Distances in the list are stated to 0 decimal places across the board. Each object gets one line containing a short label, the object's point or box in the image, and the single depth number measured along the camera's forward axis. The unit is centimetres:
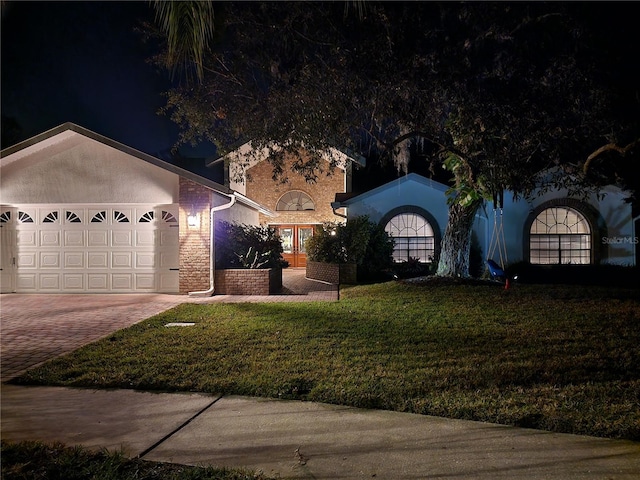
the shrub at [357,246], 1752
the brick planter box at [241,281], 1389
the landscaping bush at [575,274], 1588
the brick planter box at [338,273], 1689
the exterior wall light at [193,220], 1363
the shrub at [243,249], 1448
